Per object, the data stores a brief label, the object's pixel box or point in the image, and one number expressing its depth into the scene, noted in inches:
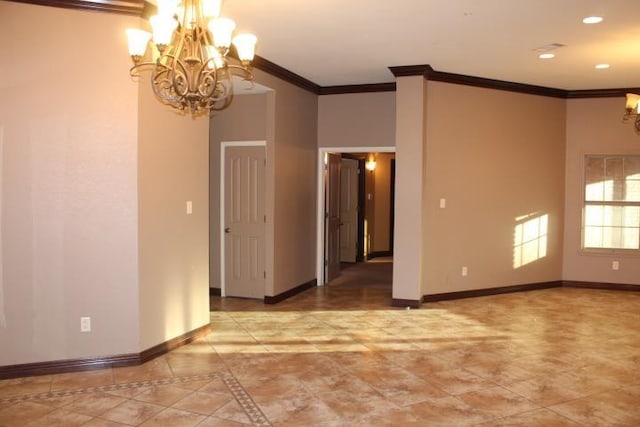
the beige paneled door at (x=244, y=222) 262.2
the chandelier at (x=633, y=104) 203.3
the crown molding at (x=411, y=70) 239.3
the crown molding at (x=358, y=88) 279.7
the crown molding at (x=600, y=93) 290.2
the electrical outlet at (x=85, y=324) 159.2
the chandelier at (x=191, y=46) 116.1
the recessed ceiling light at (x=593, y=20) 174.7
